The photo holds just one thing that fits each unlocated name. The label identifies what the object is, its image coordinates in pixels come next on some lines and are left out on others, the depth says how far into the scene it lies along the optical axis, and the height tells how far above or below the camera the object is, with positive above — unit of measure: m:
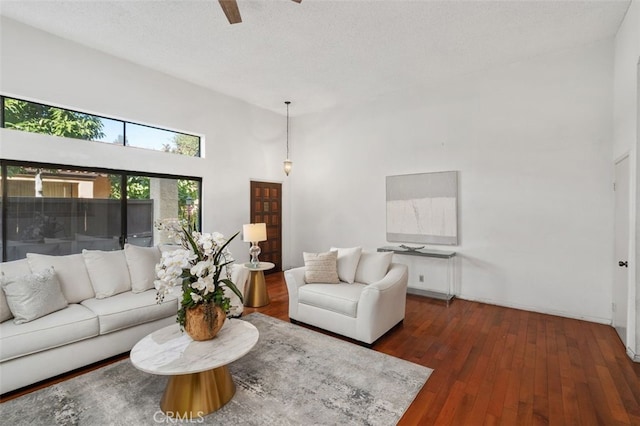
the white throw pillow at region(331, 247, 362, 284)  3.66 -0.67
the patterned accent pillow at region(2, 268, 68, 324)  2.39 -0.72
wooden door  6.11 -0.06
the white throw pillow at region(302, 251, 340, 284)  3.60 -0.71
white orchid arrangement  2.06 -0.43
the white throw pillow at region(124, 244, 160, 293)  3.19 -0.63
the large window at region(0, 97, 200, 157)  3.35 +1.12
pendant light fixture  5.79 +0.92
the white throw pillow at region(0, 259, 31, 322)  2.38 -0.54
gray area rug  1.96 -1.38
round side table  4.20 -1.14
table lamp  4.54 -0.37
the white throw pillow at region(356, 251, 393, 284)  3.56 -0.69
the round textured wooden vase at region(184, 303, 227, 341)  2.08 -0.79
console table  4.42 -0.85
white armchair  2.96 -1.02
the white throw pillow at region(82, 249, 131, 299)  2.99 -0.65
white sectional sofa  2.25 -0.91
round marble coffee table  1.84 -0.96
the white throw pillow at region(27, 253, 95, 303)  2.78 -0.61
